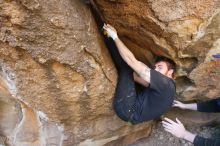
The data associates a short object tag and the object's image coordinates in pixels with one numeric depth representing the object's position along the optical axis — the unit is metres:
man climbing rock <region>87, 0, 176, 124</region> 2.46
